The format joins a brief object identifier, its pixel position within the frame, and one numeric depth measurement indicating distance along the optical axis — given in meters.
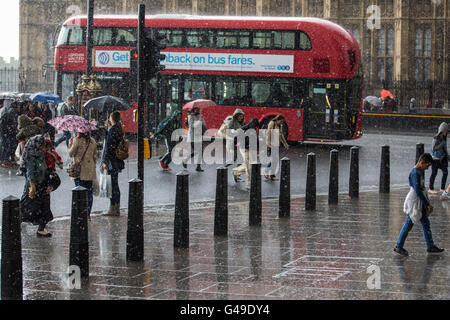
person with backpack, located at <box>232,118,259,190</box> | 15.30
